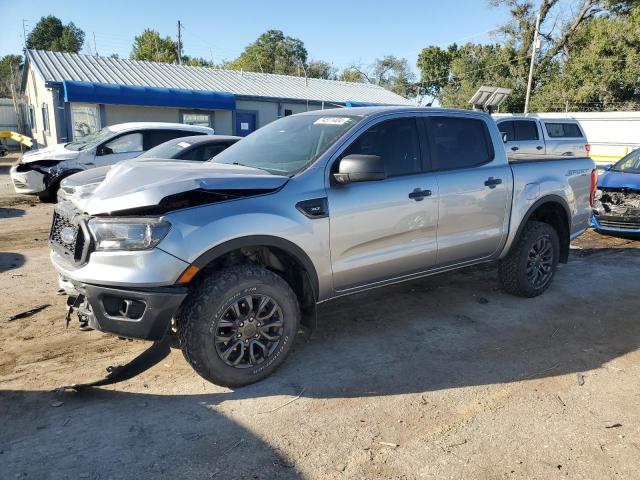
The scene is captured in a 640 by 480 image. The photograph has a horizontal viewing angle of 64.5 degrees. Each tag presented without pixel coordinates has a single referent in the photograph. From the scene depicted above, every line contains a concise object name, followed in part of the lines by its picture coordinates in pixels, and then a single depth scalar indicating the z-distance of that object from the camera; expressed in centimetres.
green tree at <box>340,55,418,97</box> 5462
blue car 837
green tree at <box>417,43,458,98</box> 4800
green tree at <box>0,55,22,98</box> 5626
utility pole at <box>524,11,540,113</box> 2693
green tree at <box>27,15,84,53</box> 5778
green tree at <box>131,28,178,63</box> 4879
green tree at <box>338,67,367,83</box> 5956
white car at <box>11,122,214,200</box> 1028
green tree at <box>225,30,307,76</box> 6125
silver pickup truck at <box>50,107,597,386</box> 309
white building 1800
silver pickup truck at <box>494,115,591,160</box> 1336
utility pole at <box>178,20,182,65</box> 4632
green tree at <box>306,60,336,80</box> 6338
